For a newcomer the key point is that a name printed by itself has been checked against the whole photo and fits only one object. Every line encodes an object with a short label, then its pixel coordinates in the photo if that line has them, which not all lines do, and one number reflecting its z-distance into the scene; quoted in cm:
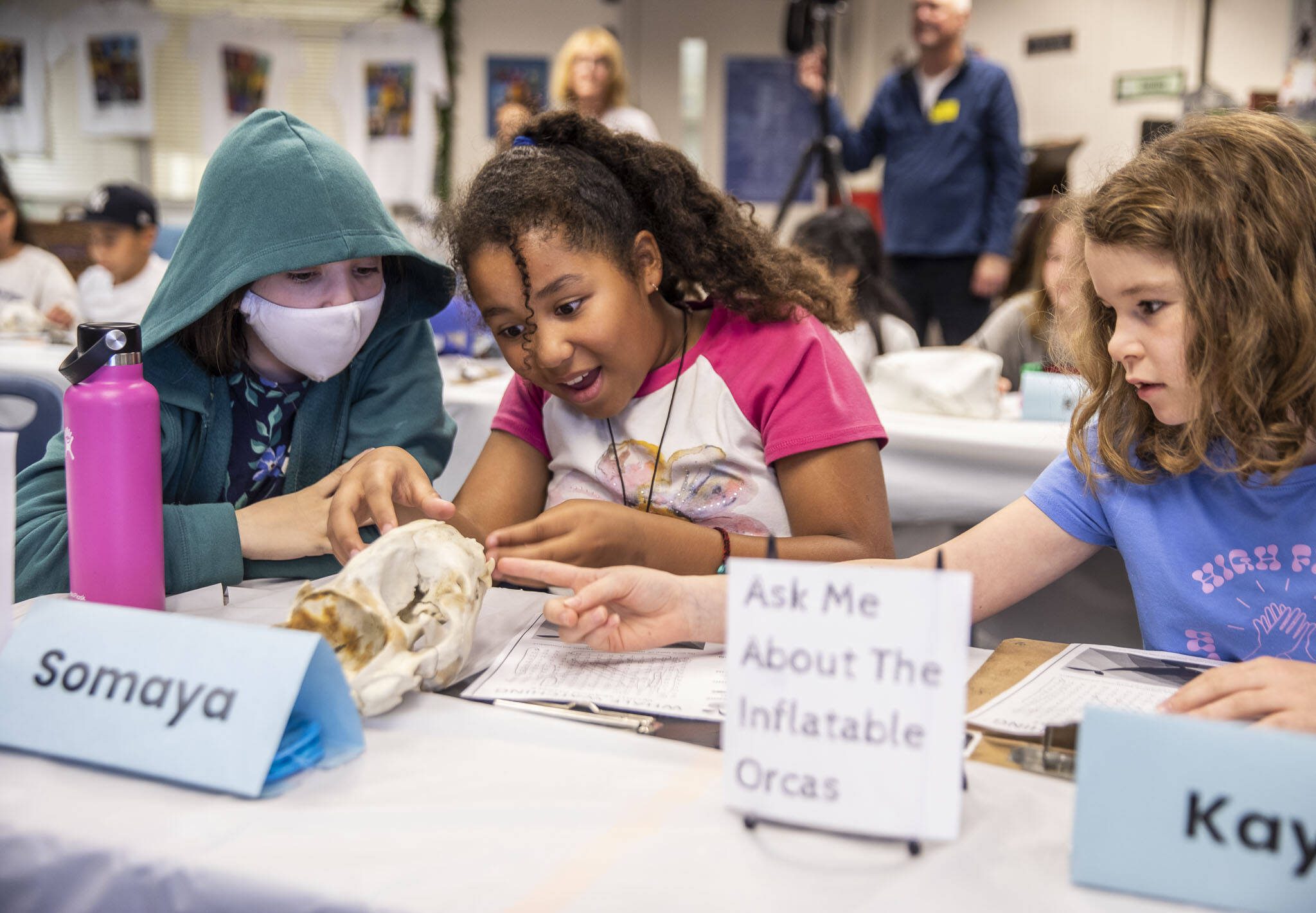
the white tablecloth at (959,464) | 182
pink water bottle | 80
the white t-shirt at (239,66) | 521
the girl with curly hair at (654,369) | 110
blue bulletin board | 578
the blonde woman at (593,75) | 352
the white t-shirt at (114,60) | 523
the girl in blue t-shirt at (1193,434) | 86
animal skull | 72
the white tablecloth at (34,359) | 237
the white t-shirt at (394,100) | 531
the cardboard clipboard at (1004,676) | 68
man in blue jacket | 345
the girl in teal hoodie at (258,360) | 101
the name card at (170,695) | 61
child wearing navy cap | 360
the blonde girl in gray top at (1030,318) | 254
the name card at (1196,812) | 50
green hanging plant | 548
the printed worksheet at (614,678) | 76
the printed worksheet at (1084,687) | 73
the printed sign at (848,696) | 55
